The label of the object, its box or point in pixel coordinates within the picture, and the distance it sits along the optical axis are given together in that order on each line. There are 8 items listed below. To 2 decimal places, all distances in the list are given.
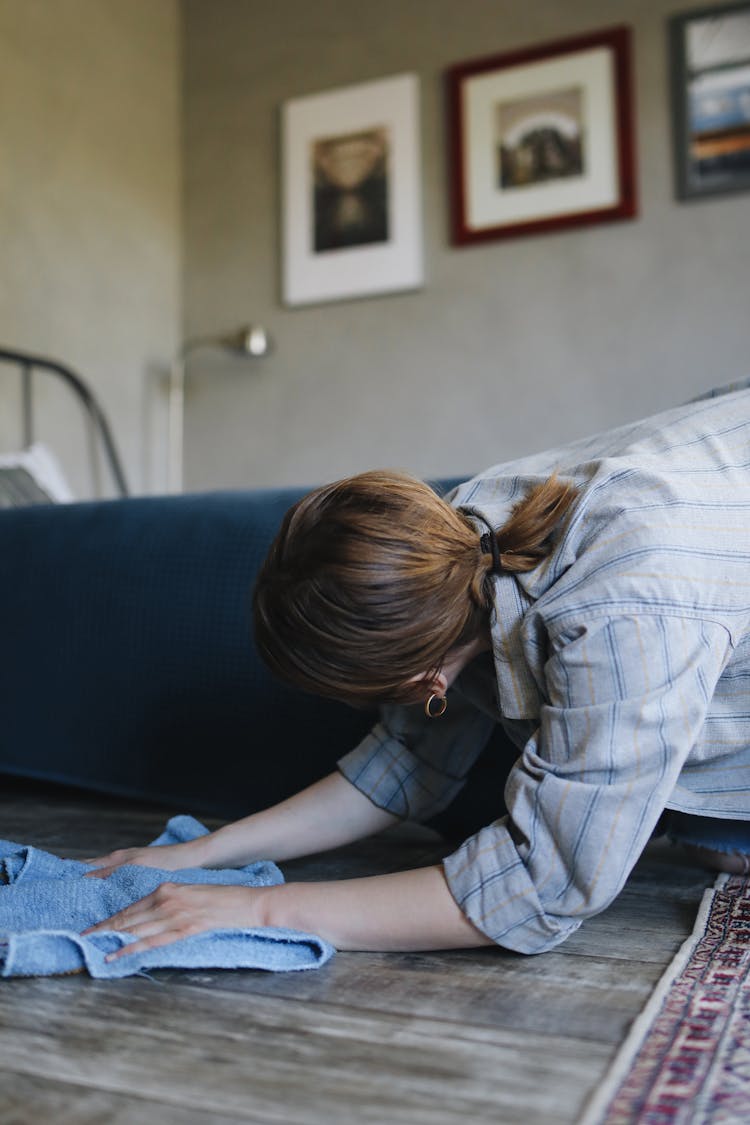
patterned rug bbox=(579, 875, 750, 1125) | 0.62
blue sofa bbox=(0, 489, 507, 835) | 1.45
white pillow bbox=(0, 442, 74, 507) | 2.32
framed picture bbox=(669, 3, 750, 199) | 3.15
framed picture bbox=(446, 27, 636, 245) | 3.29
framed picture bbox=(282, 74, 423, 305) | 3.58
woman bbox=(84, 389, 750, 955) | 0.81
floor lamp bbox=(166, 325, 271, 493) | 3.86
